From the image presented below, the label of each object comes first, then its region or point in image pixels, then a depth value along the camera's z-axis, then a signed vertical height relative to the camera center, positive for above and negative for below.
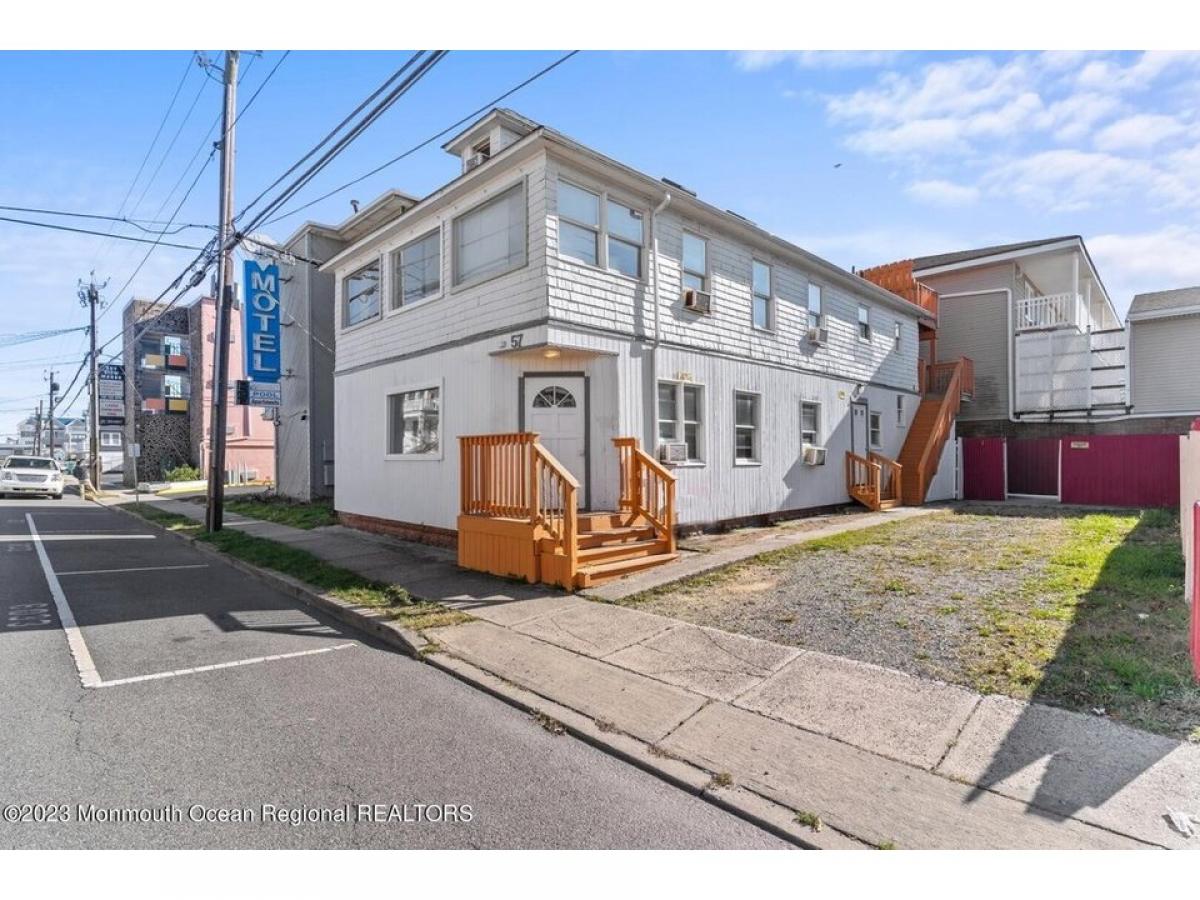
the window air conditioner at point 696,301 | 10.36 +2.56
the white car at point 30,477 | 23.81 -0.95
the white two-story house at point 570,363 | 8.44 +1.51
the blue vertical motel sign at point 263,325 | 15.45 +3.28
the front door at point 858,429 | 14.84 +0.58
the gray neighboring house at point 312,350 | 17.58 +2.96
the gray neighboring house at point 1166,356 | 19.34 +3.09
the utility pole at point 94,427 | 27.80 +1.19
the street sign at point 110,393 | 28.89 +2.81
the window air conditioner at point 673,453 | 9.71 +0.00
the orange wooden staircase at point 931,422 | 16.08 +0.87
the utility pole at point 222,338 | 12.45 +2.33
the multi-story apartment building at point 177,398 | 31.38 +2.88
